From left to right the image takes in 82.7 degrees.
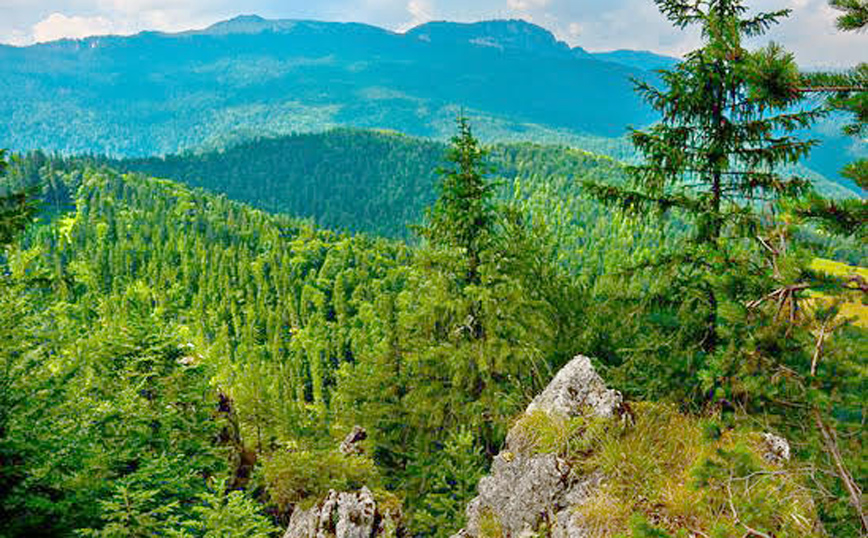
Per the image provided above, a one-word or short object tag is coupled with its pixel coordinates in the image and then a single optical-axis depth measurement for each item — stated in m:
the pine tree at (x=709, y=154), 9.11
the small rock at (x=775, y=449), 6.59
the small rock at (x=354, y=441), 16.41
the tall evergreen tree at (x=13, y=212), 9.13
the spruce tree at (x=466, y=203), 14.19
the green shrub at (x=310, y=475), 12.17
